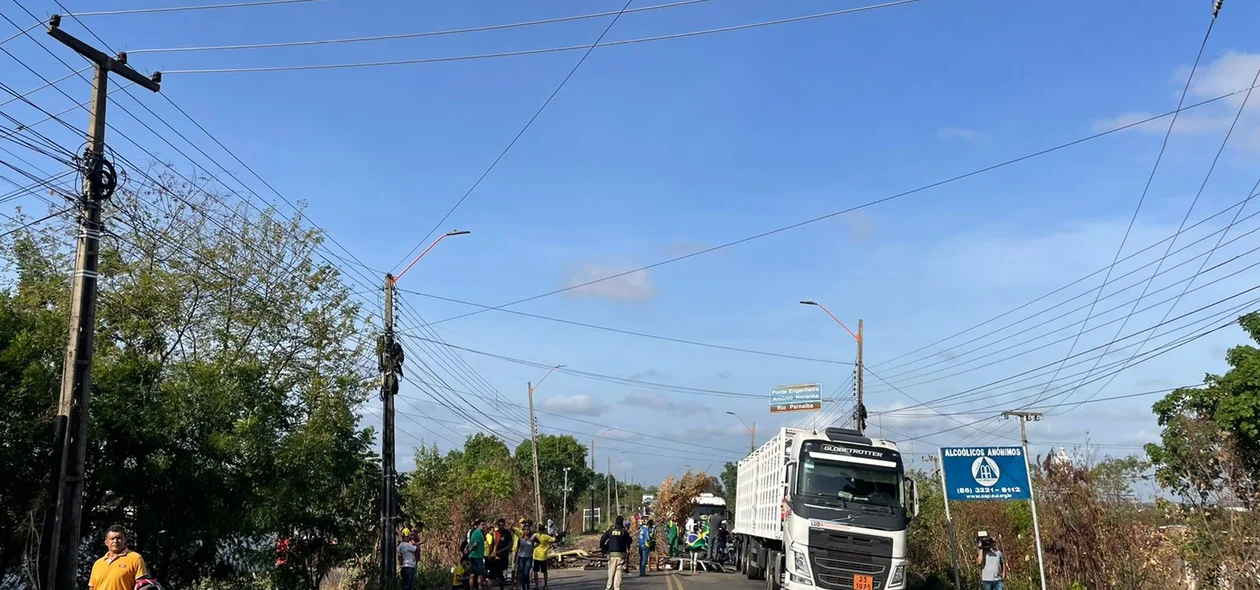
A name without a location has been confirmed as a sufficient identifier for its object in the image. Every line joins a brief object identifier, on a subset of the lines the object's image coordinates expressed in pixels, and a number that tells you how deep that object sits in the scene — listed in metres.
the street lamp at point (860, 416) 32.77
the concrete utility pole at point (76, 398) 12.13
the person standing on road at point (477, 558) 20.17
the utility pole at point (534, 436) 46.25
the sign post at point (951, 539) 18.62
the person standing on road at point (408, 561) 19.94
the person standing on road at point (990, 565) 17.28
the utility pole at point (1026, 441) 16.59
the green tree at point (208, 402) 14.81
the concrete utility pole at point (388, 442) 20.45
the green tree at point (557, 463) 88.00
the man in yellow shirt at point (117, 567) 10.01
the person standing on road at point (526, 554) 20.05
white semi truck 18.50
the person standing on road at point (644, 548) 28.66
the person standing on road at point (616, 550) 20.36
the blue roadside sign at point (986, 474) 18.06
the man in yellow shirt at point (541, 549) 21.36
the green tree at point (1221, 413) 21.86
